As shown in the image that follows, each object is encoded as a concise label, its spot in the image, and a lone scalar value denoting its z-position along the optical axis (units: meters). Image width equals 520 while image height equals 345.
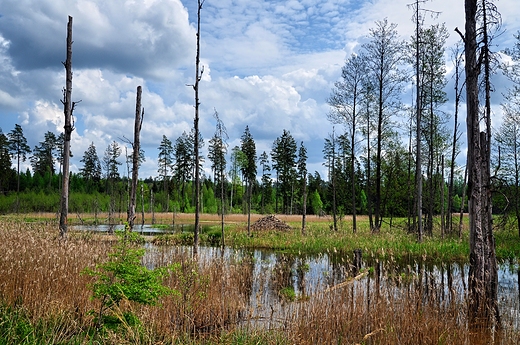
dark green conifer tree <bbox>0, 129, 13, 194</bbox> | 57.62
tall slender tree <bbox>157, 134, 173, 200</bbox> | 67.19
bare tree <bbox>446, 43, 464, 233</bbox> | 21.69
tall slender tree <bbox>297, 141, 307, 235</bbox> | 65.06
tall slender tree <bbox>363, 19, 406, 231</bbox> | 22.89
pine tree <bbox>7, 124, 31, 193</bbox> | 58.44
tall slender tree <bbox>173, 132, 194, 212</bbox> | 60.78
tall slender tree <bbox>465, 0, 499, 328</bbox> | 7.59
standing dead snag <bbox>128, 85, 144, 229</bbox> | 14.89
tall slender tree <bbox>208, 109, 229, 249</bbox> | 19.20
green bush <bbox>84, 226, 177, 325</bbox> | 5.14
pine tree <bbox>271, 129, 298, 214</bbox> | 63.06
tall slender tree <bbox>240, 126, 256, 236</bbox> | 56.53
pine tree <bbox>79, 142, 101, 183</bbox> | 77.50
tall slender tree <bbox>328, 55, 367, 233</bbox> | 24.16
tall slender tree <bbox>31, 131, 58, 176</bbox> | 70.44
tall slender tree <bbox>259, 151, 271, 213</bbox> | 68.56
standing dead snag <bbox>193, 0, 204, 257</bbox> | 12.17
